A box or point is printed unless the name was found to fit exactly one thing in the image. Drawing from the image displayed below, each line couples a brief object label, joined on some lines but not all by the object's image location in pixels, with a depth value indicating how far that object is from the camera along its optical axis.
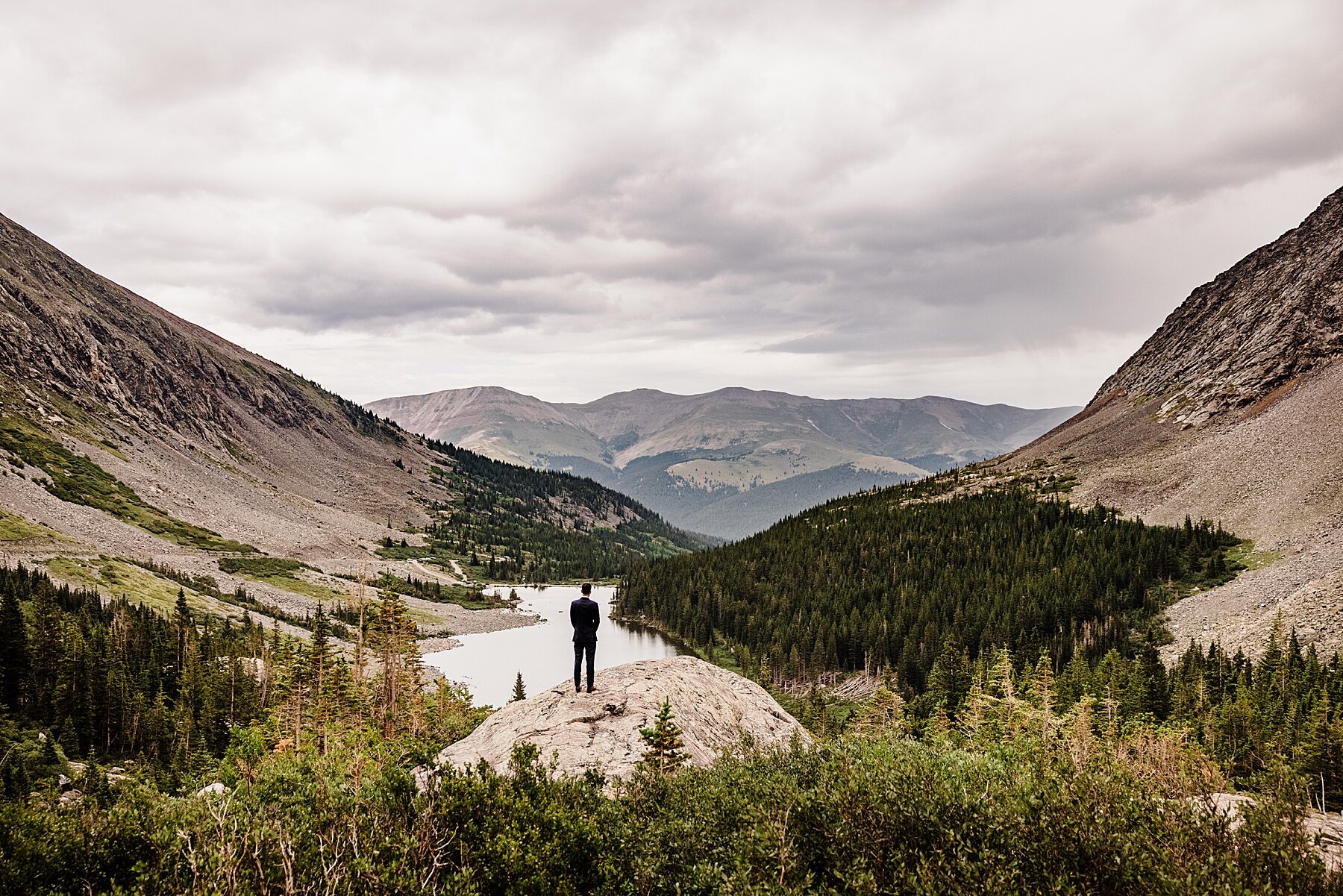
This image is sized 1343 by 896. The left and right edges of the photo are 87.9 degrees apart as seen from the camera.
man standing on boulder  24.42
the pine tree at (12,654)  53.28
